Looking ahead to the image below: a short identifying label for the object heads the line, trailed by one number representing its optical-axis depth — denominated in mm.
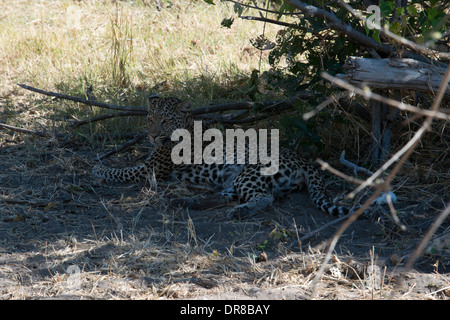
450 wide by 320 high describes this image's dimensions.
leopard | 11146
